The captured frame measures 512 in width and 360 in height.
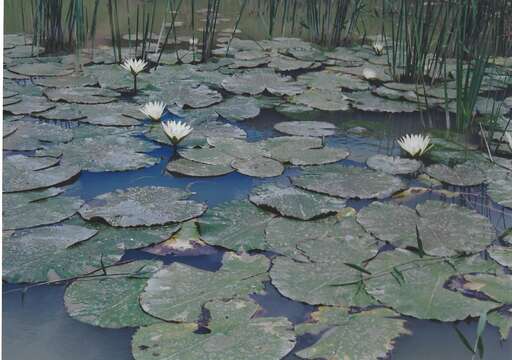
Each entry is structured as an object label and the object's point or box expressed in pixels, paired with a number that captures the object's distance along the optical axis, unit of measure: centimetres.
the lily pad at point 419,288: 152
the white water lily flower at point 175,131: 254
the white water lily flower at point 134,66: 336
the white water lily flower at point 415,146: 253
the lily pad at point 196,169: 234
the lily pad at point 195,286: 148
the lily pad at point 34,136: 256
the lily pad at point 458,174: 233
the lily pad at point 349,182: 219
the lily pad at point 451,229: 182
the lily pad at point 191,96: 324
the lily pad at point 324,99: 330
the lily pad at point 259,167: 236
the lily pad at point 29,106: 300
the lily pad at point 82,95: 320
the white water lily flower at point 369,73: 382
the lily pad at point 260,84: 350
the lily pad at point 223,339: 131
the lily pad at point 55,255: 163
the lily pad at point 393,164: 242
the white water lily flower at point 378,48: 461
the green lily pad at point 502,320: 147
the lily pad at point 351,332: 134
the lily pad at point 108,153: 238
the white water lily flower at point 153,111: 285
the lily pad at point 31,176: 212
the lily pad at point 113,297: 145
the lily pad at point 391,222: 188
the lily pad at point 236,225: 184
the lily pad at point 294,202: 202
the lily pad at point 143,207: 192
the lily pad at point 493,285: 159
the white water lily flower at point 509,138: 247
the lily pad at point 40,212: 189
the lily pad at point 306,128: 286
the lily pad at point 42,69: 371
